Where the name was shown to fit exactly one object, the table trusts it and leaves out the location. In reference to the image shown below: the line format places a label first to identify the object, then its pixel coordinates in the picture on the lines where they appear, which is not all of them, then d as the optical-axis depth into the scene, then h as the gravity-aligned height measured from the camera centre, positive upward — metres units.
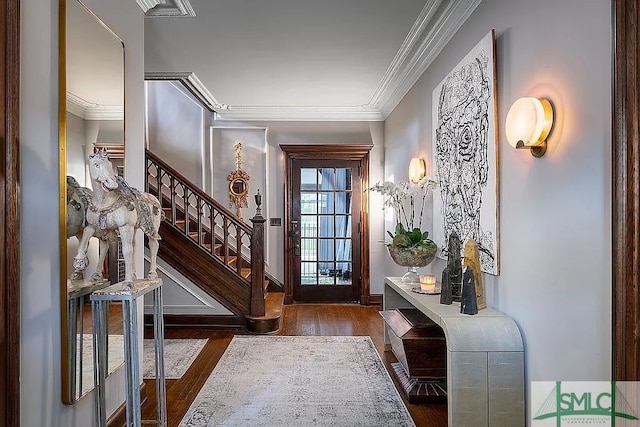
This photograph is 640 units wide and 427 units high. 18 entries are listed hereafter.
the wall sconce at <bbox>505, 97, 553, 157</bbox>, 1.94 +0.37
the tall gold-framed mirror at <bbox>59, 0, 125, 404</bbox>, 1.89 +0.28
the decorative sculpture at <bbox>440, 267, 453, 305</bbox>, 2.60 -0.49
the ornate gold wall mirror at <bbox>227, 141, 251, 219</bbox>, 6.12 +0.33
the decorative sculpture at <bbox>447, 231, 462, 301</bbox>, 2.70 -0.35
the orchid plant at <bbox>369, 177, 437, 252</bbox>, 3.22 +0.05
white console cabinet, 2.11 -0.79
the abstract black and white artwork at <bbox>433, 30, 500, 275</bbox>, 2.51 +0.35
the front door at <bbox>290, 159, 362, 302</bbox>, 6.19 -0.29
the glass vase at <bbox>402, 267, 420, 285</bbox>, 3.33 -0.52
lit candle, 3.03 -0.51
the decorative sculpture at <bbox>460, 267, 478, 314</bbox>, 2.32 -0.45
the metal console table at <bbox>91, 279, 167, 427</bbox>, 1.95 -0.60
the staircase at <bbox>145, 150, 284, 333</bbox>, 4.62 -0.58
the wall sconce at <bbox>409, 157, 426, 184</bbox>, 3.96 +0.34
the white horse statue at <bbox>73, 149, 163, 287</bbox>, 1.94 -0.01
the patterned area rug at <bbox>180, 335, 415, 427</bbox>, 2.62 -1.23
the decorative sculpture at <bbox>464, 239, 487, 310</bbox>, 2.47 -0.31
